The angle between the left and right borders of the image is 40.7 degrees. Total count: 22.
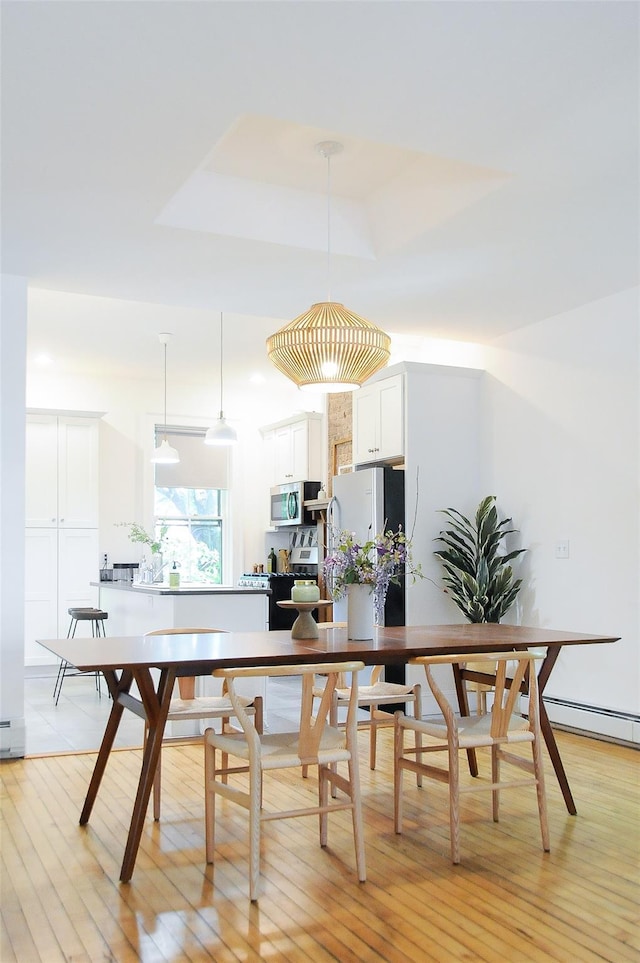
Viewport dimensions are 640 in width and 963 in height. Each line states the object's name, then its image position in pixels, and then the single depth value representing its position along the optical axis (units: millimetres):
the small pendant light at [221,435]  7297
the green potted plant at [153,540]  7449
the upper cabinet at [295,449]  8625
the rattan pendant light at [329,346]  3678
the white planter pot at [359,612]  3795
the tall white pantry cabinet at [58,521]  8211
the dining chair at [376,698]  4230
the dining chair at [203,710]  3766
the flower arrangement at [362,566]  3785
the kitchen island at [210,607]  5727
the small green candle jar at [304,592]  3797
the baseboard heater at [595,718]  5094
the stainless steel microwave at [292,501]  8648
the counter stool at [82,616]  6788
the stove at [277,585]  8438
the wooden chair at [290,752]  2926
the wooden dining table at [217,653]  3076
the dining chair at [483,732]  3289
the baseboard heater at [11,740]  4805
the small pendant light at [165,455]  8195
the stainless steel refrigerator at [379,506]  6219
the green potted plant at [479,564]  5898
